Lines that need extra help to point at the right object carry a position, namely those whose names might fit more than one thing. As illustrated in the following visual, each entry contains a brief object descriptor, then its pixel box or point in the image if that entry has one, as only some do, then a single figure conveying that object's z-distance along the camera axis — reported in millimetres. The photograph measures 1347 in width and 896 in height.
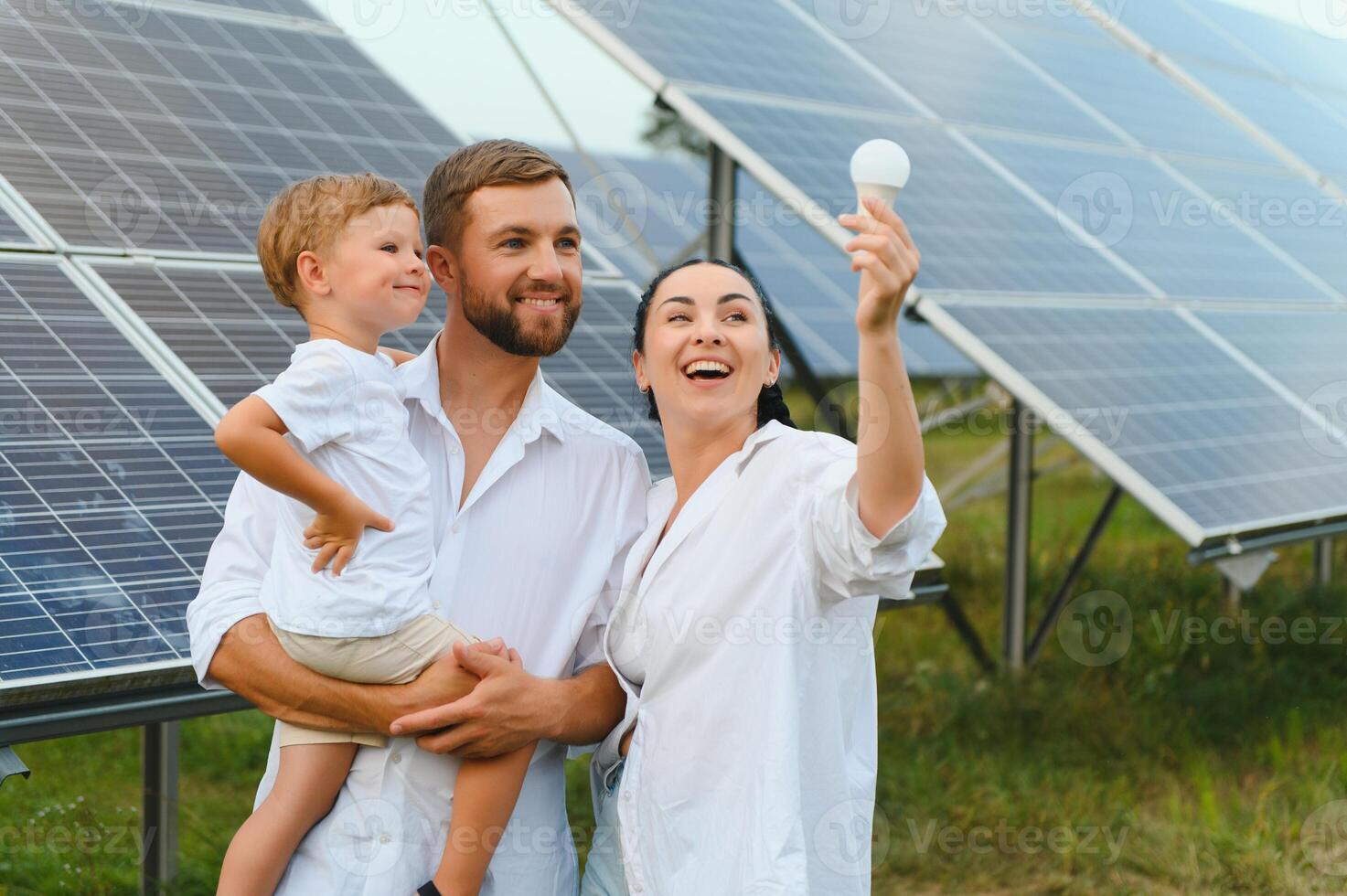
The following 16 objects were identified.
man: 2998
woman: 2832
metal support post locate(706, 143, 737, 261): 6305
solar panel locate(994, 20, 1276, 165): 10438
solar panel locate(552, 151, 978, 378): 10500
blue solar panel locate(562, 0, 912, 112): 7340
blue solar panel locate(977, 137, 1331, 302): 8383
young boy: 2906
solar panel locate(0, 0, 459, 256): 4965
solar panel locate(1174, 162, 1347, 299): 9992
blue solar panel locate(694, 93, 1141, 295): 6801
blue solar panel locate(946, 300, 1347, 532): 6004
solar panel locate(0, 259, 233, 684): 3324
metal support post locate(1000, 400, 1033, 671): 8469
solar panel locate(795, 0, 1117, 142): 9070
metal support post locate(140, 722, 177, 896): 5746
